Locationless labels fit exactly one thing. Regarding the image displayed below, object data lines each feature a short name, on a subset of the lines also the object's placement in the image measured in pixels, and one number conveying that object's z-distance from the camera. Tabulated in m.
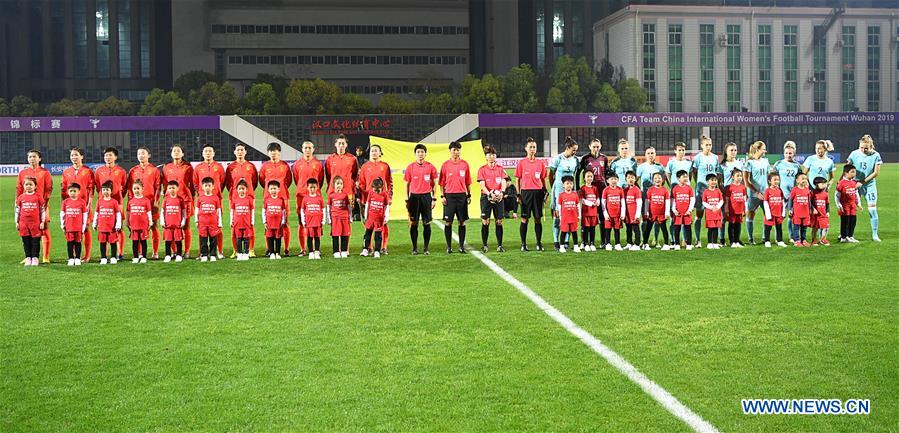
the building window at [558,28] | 100.19
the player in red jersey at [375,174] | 14.41
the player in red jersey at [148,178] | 14.00
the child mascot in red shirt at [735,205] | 14.43
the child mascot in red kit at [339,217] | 13.90
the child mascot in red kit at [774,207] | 14.47
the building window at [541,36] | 98.62
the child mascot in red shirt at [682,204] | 14.30
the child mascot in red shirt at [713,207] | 14.27
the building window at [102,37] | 96.00
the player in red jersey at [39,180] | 13.71
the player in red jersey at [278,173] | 14.25
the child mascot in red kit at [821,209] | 14.58
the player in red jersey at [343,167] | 14.62
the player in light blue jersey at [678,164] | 14.72
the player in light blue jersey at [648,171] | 14.73
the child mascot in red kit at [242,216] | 13.66
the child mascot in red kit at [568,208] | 13.99
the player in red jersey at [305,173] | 14.46
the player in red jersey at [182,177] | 14.06
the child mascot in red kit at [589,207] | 14.19
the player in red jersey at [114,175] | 13.77
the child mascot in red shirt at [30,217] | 13.45
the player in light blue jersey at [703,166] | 14.72
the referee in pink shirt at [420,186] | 13.96
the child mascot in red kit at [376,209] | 13.92
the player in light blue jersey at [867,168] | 15.39
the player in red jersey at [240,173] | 14.42
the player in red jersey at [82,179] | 13.79
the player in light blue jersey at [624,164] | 14.73
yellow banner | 22.20
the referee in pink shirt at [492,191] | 14.36
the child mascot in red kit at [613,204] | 14.10
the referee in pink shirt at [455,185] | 13.95
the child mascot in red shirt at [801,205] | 14.51
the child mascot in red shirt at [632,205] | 14.18
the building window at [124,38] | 96.19
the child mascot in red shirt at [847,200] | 14.96
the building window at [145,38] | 96.50
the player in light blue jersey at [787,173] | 15.00
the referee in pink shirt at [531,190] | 14.41
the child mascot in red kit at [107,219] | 13.44
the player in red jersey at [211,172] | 14.21
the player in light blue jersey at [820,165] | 14.98
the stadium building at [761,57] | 77.44
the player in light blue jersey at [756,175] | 14.95
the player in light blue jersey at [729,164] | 14.98
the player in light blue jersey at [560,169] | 14.44
